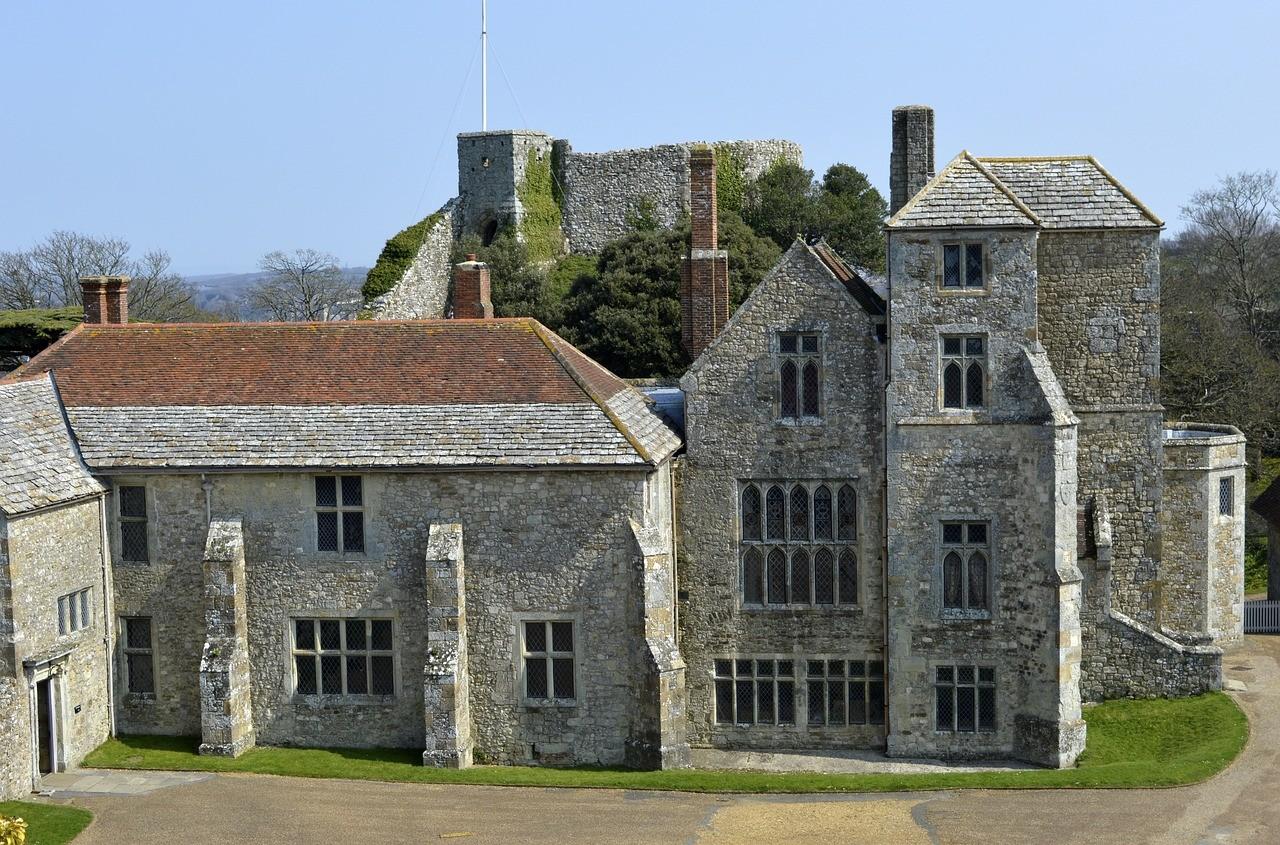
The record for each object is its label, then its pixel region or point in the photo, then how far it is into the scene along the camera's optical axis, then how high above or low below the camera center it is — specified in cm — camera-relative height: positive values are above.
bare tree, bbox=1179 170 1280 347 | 6944 +420
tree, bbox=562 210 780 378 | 5866 +247
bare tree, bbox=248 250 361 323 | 9069 +468
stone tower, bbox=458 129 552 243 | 7088 +846
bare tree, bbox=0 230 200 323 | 7919 +517
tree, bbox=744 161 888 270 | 6875 +650
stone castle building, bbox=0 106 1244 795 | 2895 -282
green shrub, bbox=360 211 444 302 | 6122 +422
